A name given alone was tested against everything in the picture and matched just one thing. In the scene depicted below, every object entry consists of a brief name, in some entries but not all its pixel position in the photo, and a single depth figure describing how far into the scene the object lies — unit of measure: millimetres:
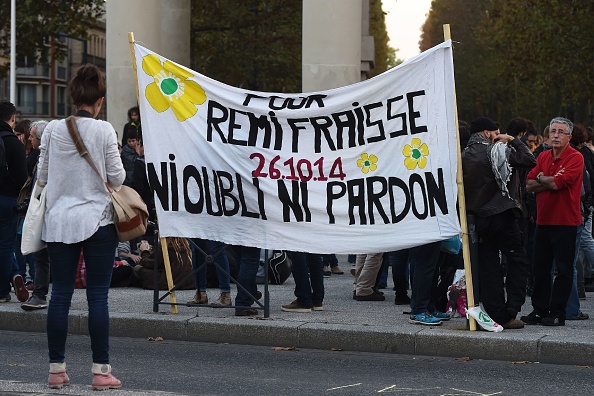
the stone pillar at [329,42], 21531
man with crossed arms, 10477
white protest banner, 9969
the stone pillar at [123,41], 22722
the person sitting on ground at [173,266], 12961
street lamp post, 34656
